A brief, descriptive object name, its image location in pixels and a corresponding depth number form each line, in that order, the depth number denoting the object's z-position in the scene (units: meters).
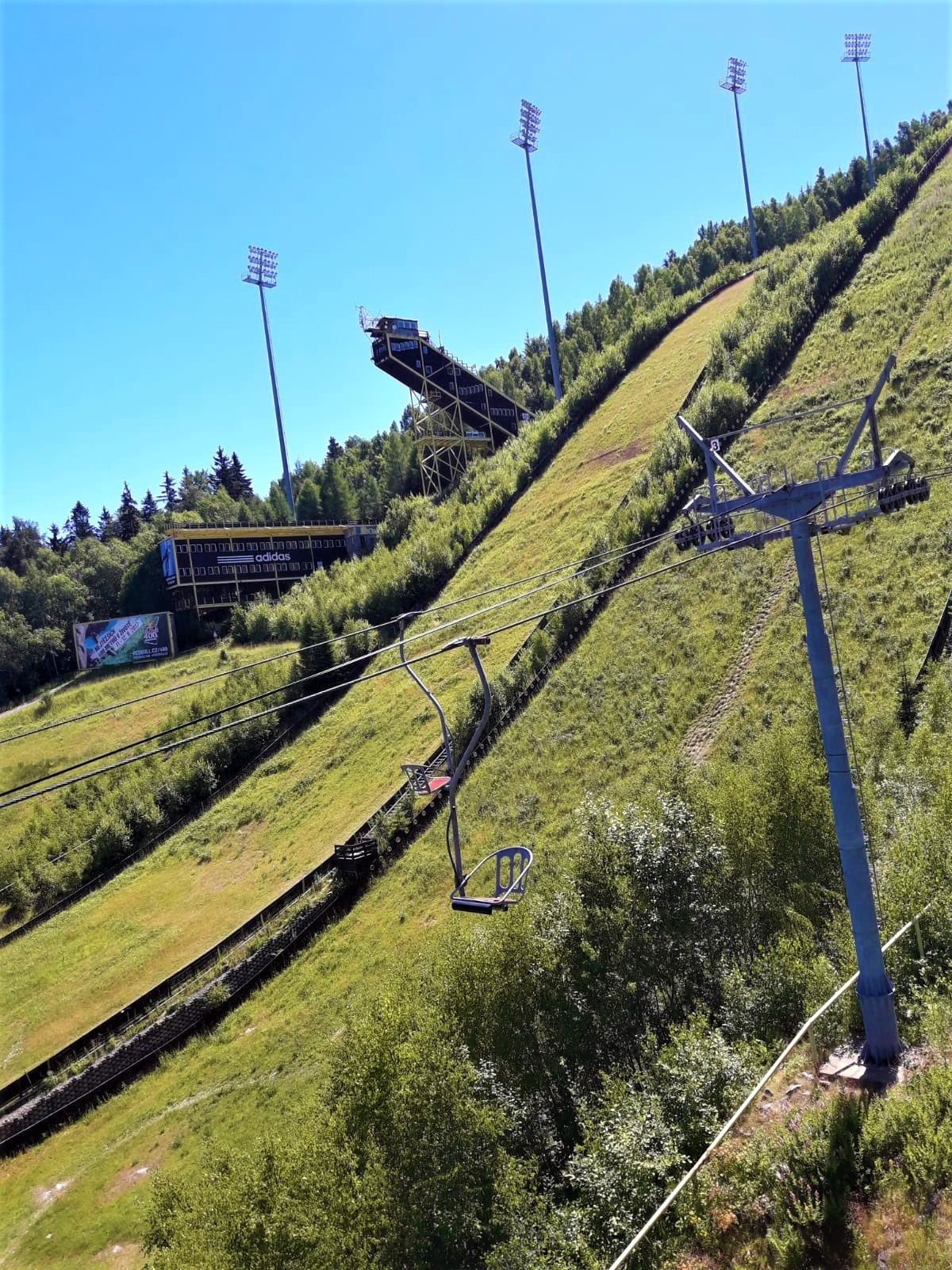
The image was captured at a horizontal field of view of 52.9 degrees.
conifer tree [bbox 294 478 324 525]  112.81
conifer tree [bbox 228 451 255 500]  142.62
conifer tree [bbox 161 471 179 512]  144.62
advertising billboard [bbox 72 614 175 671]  74.19
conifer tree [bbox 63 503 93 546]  141.50
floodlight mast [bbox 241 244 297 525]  88.81
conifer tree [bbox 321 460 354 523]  111.75
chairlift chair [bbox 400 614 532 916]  13.82
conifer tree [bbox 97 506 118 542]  129.62
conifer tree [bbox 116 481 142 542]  115.69
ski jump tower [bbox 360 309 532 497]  78.75
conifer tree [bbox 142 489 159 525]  130.38
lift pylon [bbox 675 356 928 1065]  12.87
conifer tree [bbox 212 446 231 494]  143.00
